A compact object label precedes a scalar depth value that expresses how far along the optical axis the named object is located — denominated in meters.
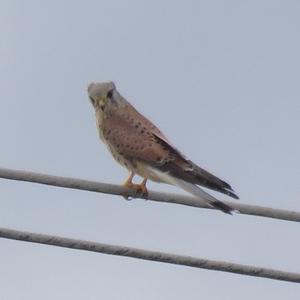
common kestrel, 16.42
